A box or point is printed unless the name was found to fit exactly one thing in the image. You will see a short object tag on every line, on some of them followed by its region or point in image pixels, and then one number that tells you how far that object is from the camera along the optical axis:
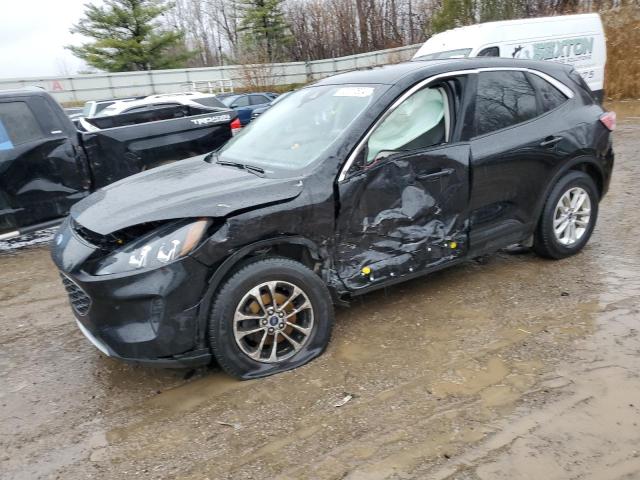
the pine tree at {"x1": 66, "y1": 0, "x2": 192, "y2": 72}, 35.19
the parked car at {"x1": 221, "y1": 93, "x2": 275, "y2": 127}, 17.09
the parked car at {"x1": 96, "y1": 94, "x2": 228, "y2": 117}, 9.84
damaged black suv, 3.02
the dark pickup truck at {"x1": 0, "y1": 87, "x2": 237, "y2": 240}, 5.97
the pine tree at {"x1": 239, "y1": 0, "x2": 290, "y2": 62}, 40.19
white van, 10.77
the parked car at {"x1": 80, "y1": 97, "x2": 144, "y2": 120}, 11.54
